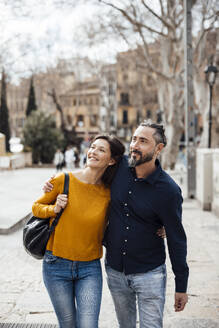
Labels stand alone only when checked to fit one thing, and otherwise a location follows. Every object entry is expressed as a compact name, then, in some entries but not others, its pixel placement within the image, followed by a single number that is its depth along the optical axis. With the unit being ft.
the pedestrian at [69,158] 81.66
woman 8.98
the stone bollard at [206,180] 37.52
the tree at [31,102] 136.15
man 8.61
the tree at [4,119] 120.79
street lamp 48.85
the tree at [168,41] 57.06
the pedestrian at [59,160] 78.23
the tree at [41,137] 111.04
